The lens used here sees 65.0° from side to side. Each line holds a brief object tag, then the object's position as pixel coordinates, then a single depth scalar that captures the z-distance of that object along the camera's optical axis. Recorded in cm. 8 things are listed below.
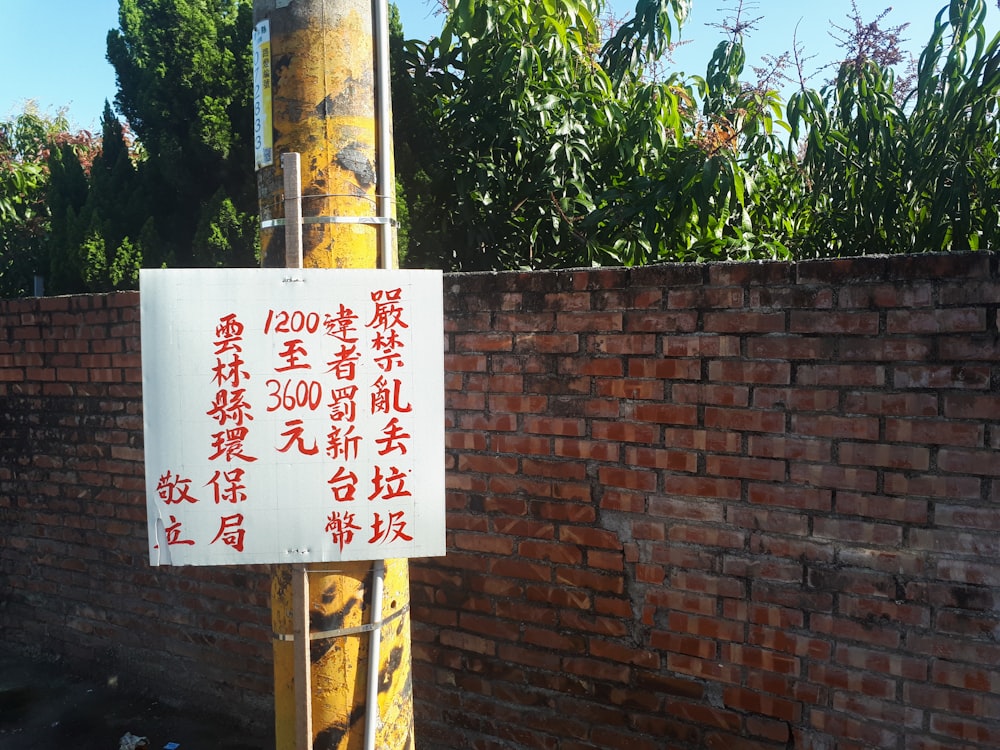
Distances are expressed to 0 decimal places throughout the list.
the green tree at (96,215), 437
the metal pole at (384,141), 194
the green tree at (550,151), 366
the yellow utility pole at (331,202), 186
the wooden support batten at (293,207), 182
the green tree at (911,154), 326
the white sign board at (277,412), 190
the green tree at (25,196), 542
